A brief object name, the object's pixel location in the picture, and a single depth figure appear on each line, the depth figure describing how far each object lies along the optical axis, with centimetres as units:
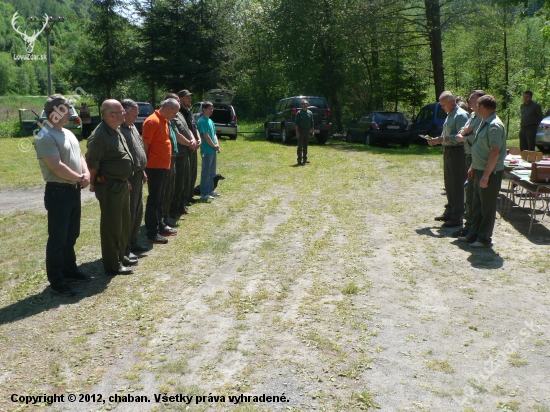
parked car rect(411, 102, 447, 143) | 2002
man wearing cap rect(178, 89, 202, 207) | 925
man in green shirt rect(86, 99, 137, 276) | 575
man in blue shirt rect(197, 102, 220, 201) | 1024
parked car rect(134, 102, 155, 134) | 2342
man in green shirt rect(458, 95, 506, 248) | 682
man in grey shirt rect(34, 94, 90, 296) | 522
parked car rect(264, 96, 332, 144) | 2188
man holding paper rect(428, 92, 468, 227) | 810
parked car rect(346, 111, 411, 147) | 2111
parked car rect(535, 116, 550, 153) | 1662
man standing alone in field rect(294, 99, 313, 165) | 1570
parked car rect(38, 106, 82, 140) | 2216
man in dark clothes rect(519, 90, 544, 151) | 1440
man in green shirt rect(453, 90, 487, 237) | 754
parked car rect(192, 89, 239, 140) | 2425
